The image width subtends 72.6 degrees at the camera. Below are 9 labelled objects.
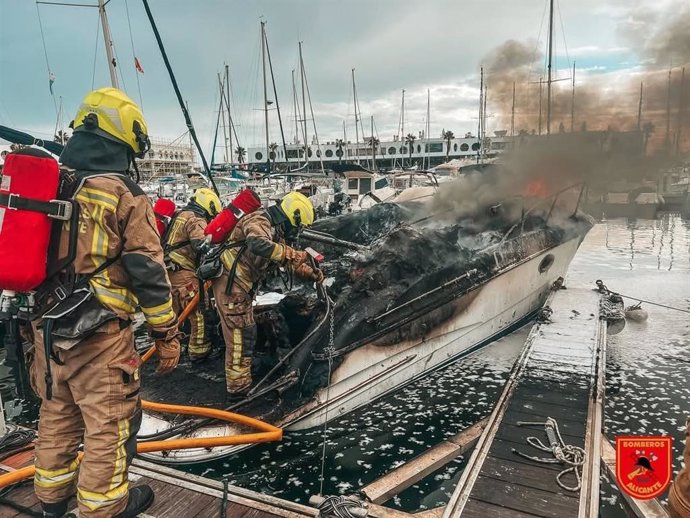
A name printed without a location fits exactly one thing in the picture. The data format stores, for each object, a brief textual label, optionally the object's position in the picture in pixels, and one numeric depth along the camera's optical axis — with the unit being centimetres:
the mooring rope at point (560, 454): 327
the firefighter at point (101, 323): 223
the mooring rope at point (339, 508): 270
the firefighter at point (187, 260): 543
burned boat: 449
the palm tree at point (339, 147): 6138
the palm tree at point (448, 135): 5859
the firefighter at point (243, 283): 438
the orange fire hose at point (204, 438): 307
